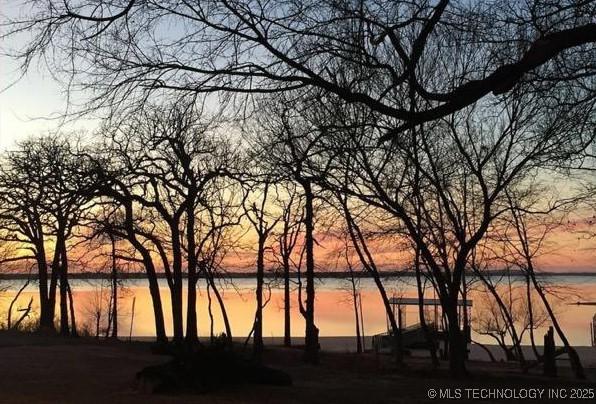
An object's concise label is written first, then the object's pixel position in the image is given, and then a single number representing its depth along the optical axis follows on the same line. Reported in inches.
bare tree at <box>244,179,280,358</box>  917.8
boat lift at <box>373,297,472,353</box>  1508.4
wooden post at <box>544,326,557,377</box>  883.4
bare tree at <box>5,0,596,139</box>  255.8
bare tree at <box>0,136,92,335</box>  879.1
